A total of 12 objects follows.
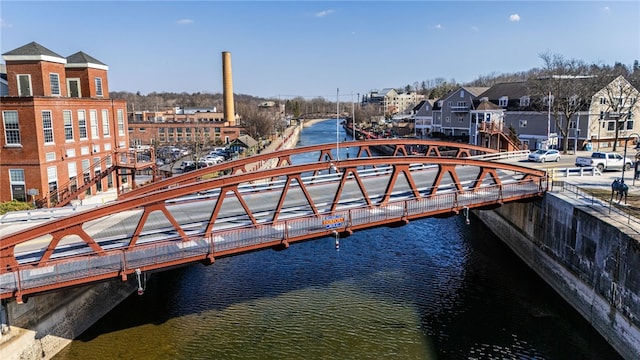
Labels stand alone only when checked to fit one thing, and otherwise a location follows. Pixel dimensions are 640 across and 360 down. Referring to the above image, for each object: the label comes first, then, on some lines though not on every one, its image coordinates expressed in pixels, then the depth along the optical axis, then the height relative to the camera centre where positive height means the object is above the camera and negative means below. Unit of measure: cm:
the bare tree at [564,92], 4656 +151
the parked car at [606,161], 3189 -380
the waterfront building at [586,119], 4812 -131
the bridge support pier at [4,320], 1468 -656
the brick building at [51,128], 2534 -84
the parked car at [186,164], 5106 -588
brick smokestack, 10312 +529
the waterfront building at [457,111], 6850 -40
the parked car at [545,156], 3744 -392
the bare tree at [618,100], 4647 +62
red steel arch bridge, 1455 -450
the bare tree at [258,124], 8988 -262
